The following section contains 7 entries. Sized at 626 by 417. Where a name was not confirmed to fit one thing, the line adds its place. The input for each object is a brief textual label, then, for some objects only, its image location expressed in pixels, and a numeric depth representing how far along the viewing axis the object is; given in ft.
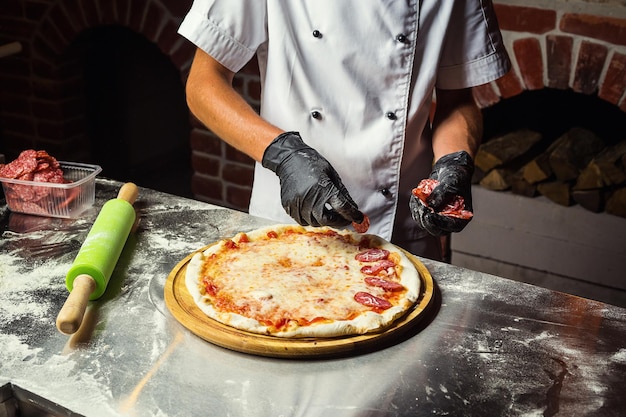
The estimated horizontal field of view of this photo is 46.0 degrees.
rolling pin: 4.55
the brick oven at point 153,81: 9.07
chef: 6.19
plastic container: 6.36
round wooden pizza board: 4.46
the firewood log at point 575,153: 9.84
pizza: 4.68
